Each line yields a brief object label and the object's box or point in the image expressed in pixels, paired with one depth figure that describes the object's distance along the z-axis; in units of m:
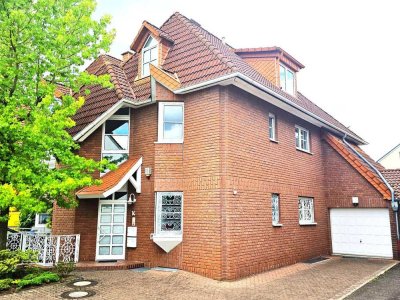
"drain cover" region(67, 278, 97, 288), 9.68
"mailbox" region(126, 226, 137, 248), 12.78
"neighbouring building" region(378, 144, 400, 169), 40.00
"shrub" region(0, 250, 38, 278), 9.80
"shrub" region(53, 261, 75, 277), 10.59
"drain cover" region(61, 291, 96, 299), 8.63
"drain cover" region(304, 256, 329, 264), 14.25
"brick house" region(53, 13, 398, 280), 11.39
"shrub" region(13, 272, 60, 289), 9.44
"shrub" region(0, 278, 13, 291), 9.17
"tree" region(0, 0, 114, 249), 9.60
